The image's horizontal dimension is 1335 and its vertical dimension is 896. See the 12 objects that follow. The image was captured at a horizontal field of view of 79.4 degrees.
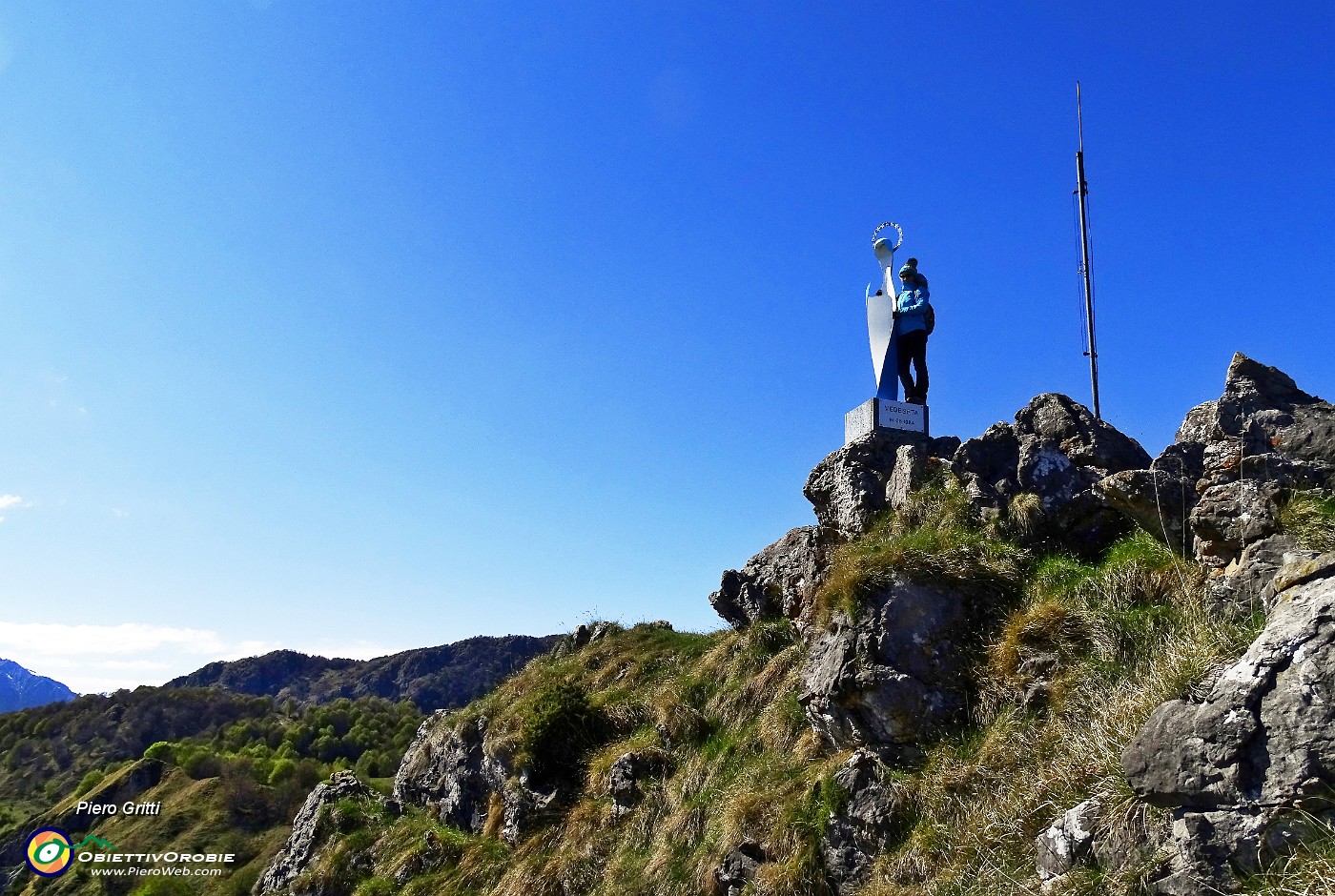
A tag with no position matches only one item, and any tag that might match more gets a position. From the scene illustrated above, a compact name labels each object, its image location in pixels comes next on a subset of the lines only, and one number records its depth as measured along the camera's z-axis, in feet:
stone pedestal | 39.93
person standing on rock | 43.86
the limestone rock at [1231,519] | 21.09
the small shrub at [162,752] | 126.21
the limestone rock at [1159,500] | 24.22
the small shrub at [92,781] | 128.36
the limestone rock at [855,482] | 36.37
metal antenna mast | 42.60
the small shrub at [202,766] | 115.24
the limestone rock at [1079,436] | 30.42
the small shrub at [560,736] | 38.75
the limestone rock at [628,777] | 33.06
